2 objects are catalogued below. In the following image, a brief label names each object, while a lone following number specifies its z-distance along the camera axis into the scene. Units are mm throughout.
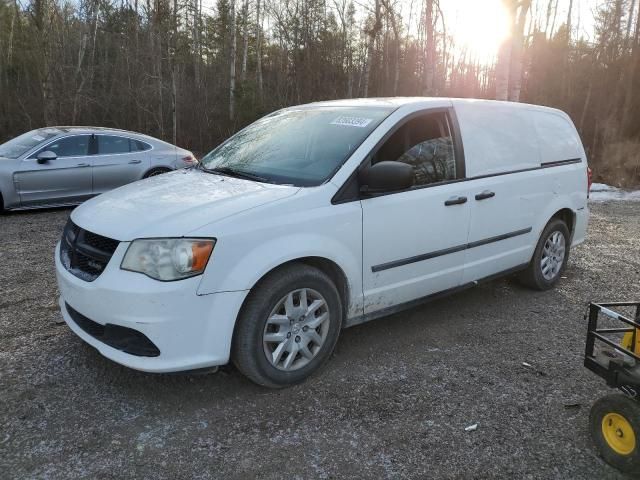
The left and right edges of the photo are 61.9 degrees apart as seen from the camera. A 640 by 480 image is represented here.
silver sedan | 8422
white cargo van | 2934
